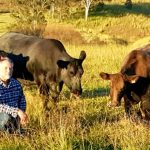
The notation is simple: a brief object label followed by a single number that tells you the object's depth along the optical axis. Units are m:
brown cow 9.71
